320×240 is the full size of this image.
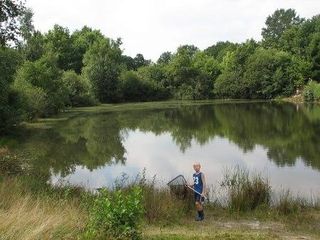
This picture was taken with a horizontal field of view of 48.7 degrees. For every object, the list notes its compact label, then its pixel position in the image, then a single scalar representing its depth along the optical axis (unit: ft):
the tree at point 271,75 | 194.82
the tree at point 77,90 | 173.09
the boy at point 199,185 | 30.26
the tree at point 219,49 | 264.35
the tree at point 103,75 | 197.49
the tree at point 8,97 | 74.19
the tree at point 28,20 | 179.80
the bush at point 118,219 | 18.46
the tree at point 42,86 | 107.04
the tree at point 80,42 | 247.42
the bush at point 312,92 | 172.45
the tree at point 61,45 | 240.45
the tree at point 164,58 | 290.59
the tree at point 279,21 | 328.90
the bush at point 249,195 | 32.83
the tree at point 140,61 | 291.12
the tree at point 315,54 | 188.45
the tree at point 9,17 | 46.29
